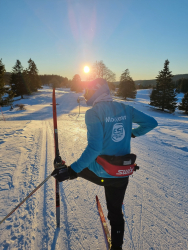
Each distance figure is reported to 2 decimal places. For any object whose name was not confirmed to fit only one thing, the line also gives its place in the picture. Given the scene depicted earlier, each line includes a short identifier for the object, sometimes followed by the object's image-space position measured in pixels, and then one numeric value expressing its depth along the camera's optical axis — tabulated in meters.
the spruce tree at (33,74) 45.81
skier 1.50
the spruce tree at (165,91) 27.15
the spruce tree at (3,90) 18.30
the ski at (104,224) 2.05
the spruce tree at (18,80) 34.41
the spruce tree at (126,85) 36.38
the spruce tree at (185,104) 27.75
